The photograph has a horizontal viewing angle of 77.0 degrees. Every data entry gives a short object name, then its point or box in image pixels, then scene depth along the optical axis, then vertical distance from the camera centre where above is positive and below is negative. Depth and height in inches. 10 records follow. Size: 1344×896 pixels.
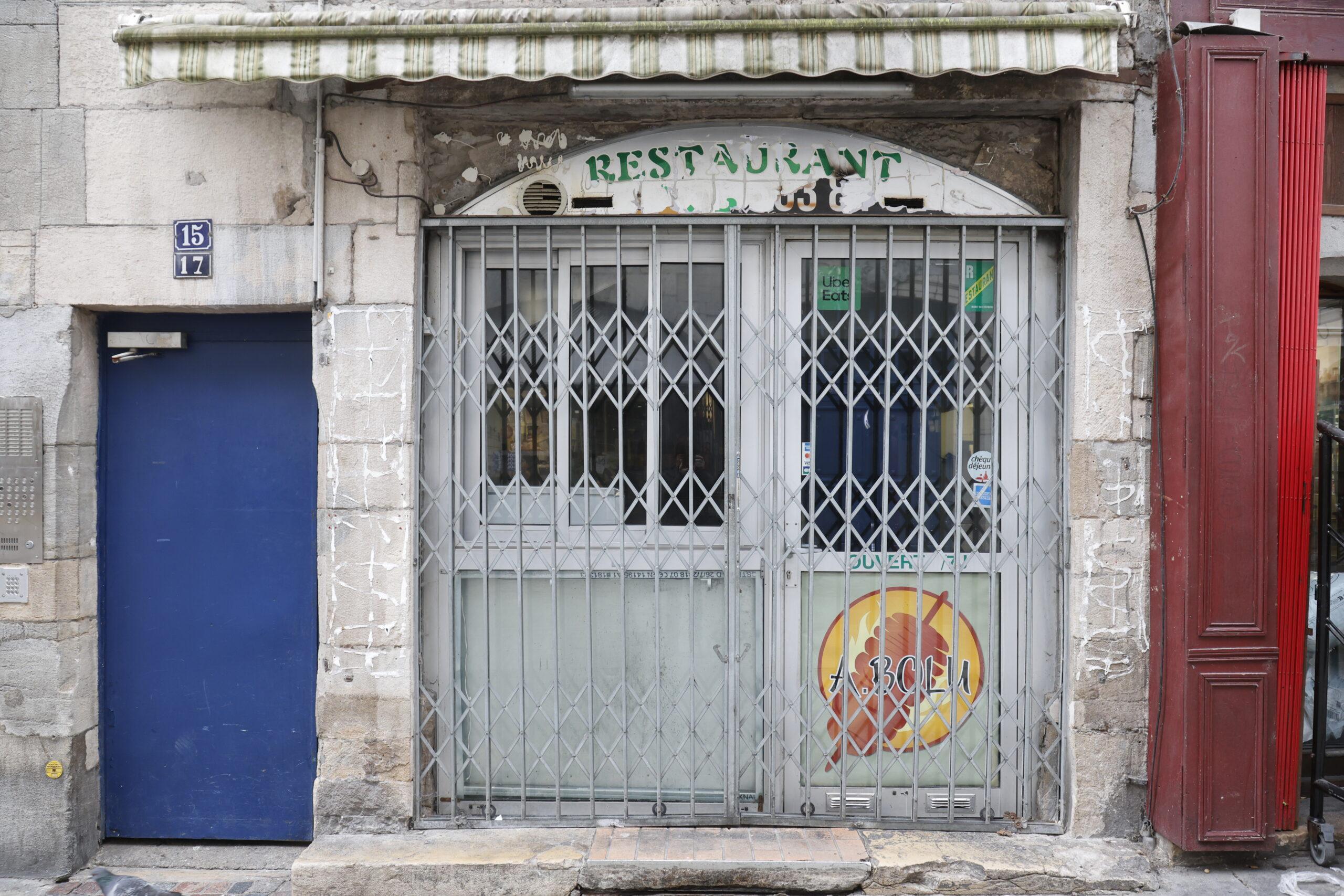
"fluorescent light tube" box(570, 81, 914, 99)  144.3 +60.9
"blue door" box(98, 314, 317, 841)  157.5 -25.3
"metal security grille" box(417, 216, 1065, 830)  153.5 -14.4
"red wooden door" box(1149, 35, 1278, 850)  138.5 +0.6
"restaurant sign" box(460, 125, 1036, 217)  153.3 +48.7
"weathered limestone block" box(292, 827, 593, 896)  139.5 -70.8
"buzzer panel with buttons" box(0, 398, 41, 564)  147.5 -7.9
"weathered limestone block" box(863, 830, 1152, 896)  139.6 -70.8
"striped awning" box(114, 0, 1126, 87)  132.4 +63.8
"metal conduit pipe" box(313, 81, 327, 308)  146.7 +41.2
